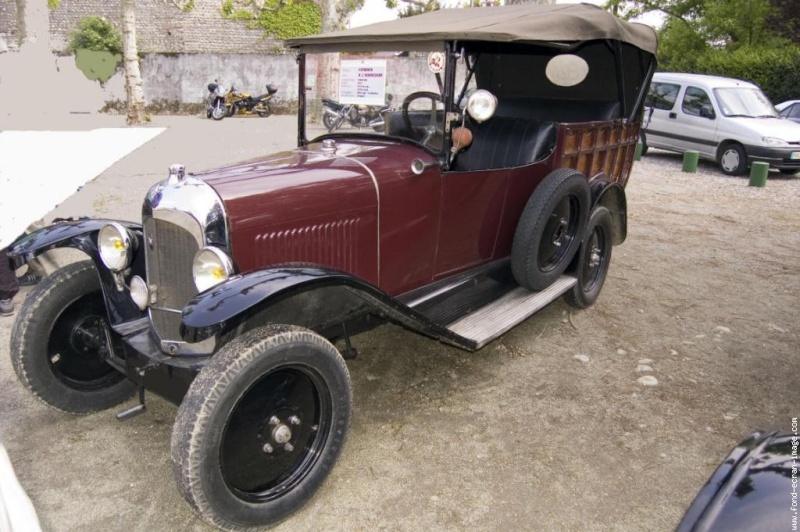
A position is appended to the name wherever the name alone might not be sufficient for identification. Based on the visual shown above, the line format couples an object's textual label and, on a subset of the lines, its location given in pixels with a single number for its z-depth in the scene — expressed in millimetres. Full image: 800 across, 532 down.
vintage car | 2312
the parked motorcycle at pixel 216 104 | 17406
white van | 10445
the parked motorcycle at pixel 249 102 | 18312
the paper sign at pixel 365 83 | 3354
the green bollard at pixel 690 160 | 10914
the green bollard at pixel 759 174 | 9812
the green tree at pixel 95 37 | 20219
